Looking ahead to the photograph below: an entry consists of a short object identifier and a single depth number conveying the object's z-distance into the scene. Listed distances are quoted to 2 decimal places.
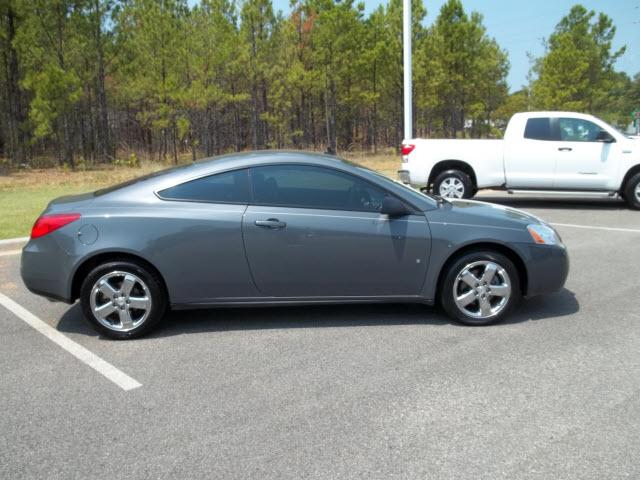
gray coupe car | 4.72
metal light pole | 17.00
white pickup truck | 11.29
